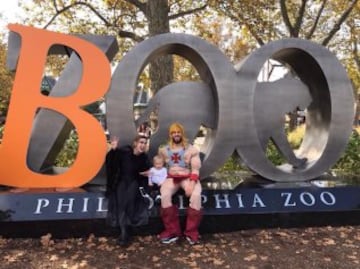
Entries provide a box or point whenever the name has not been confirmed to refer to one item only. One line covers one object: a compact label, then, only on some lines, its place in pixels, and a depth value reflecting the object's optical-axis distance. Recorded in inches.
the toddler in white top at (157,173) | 214.1
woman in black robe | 200.8
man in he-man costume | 199.6
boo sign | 232.4
